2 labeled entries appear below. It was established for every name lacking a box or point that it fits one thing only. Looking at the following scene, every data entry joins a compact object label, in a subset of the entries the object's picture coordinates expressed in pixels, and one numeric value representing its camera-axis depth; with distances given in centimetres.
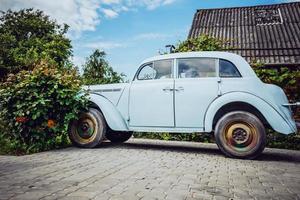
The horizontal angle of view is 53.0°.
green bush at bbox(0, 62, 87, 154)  594
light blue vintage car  529
